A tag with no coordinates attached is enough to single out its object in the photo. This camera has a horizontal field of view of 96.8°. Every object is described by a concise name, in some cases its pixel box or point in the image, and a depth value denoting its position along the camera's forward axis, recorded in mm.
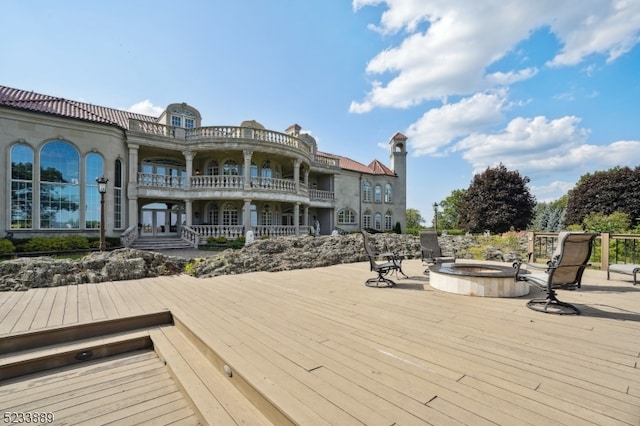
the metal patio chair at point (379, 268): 5648
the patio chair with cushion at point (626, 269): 5516
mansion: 13469
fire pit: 4871
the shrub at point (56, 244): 12438
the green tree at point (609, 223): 12116
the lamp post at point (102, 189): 10891
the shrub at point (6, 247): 11519
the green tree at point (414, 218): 70169
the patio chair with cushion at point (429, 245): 7380
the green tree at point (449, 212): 53403
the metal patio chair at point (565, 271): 3943
